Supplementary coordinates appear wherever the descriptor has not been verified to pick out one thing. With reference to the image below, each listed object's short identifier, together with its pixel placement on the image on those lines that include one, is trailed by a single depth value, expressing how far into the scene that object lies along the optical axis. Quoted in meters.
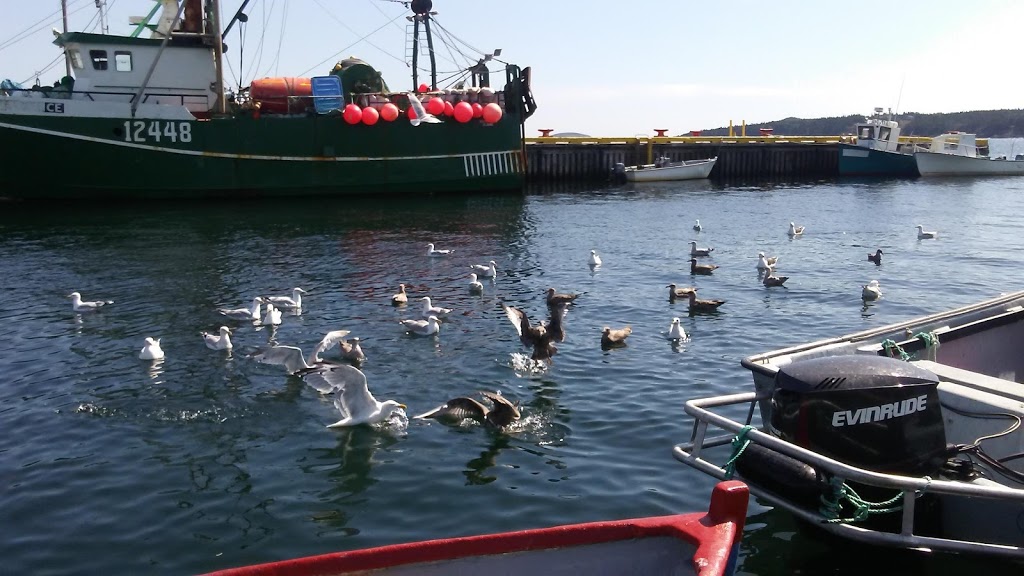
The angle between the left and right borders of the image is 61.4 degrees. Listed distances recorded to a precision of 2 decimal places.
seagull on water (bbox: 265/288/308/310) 17.70
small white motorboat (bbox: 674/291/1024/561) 6.51
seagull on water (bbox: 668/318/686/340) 15.41
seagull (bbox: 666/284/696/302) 18.78
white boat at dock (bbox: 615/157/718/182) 55.34
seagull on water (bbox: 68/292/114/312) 17.52
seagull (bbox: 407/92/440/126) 39.88
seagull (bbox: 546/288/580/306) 17.69
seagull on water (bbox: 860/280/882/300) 18.73
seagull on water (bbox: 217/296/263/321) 17.12
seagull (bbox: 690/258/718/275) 22.27
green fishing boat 35.72
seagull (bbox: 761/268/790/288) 20.25
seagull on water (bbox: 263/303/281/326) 16.41
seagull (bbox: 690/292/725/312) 17.70
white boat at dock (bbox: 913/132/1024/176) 62.56
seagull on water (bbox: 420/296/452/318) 16.73
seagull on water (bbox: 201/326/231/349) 14.68
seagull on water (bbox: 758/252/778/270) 21.98
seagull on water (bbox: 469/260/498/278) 21.94
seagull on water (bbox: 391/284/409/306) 18.36
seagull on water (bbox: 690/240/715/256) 24.67
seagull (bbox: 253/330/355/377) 13.04
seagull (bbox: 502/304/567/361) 13.88
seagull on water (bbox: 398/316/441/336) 15.66
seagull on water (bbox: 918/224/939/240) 29.56
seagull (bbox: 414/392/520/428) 10.92
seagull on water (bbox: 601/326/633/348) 14.99
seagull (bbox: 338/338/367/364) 13.91
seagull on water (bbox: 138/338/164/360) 13.91
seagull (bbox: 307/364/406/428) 10.74
